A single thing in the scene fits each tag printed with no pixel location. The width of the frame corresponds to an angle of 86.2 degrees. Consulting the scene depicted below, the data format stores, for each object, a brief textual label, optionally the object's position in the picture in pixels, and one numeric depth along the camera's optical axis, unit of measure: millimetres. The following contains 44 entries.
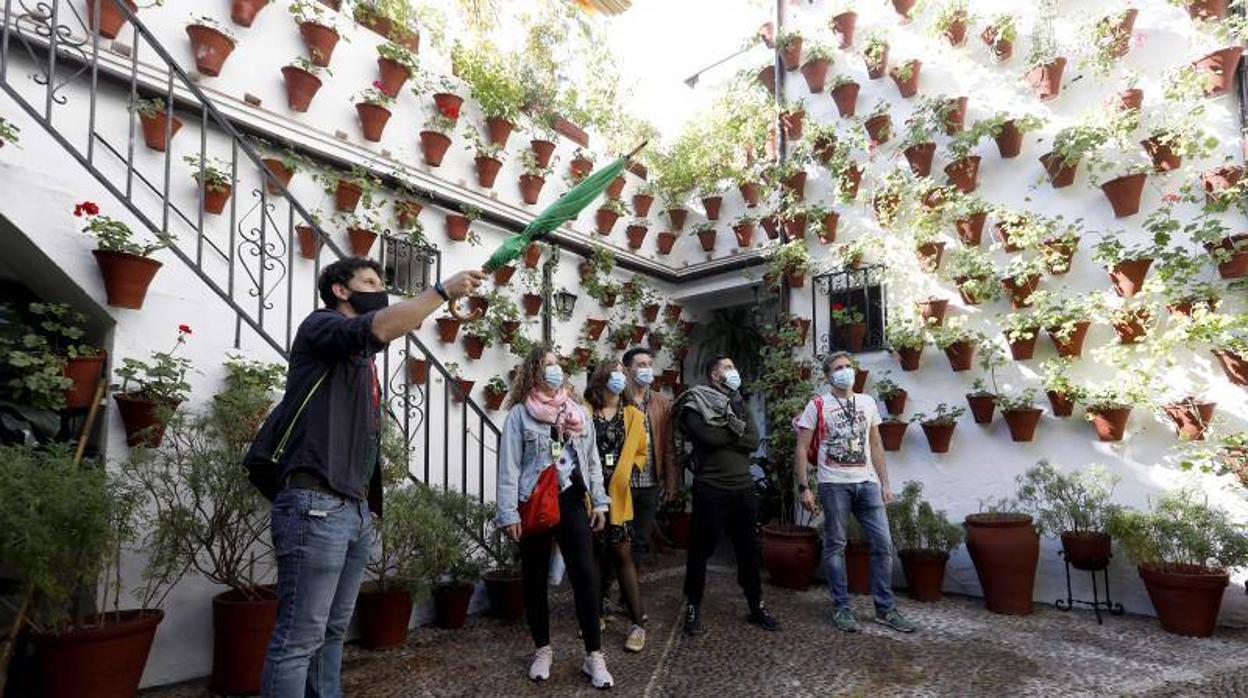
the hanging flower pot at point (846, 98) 6930
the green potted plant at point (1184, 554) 4320
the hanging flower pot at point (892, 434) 6258
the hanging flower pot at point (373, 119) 5578
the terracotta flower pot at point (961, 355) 5852
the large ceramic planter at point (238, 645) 3312
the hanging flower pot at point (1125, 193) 5203
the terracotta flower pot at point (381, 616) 4012
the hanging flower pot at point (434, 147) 6053
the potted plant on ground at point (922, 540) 5367
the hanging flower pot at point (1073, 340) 5273
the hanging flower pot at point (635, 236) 8281
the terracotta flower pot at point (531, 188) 6980
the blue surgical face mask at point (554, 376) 3648
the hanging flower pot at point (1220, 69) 4918
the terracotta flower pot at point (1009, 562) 4969
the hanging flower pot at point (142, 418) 3258
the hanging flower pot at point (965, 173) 6020
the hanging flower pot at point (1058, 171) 5555
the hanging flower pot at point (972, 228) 5910
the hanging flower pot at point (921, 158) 6258
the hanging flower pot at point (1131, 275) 5062
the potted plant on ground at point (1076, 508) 4824
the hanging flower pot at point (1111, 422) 5016
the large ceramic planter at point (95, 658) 2775
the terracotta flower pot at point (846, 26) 6975
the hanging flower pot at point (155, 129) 4332
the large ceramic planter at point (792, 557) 5719
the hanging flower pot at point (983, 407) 5684
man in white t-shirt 4609
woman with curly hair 3420
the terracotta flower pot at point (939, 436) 5898
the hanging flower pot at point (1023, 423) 5449
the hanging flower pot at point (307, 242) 5141
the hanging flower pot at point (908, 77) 6469
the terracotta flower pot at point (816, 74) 7168
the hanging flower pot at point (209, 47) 4633
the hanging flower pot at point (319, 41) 5250
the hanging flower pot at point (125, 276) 3242
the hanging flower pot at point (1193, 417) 4738
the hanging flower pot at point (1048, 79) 5668
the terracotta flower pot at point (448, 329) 6109
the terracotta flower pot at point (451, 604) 4453
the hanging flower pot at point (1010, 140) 5848
